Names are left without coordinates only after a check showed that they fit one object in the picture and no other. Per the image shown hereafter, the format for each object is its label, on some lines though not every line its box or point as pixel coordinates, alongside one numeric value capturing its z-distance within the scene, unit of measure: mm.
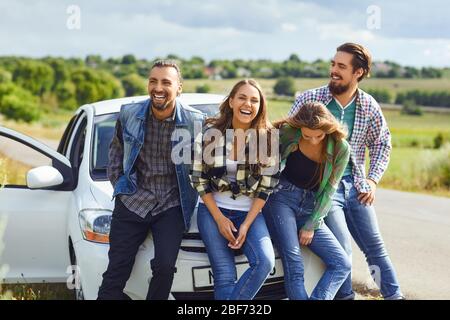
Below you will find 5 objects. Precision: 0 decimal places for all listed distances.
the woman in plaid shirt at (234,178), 4406
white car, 4508
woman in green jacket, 4500
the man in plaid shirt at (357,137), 4996
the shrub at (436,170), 16906
